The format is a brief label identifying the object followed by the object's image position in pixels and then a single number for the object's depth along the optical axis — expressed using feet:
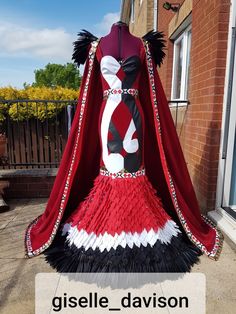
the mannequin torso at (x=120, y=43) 7.05
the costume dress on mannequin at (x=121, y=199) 6.89
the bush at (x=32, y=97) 17.81
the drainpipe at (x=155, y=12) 22.06
